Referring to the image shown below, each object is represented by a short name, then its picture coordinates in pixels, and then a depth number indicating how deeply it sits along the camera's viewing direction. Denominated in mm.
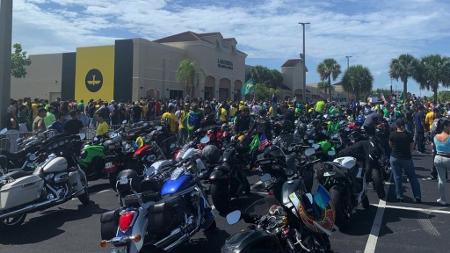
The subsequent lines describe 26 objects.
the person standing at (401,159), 9305
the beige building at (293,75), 82125
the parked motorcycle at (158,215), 5141
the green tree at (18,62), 44906
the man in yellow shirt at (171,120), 15602
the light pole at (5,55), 13267
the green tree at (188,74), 46031
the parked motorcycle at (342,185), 7330
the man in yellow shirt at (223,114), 18406
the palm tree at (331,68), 79125
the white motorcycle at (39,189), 7270
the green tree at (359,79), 74250
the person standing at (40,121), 13516
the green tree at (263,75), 78500
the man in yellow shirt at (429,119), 17131
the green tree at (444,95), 70562
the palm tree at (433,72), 58378
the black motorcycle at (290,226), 4625
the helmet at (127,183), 5902
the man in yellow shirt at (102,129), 12452
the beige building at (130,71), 43844
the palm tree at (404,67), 60094
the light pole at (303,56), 44956
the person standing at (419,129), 16609
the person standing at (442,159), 9055
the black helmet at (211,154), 8195
